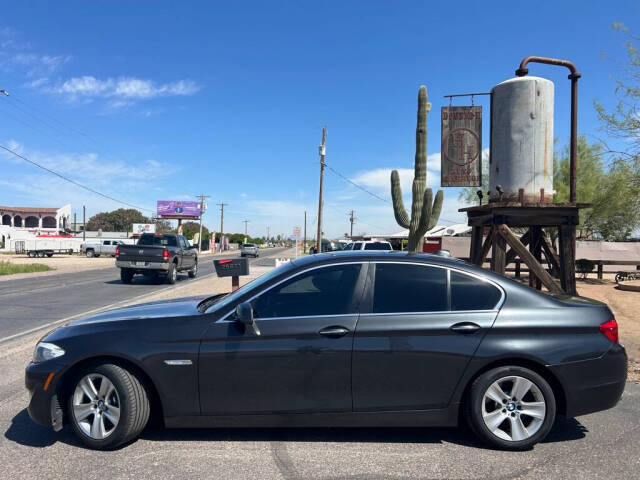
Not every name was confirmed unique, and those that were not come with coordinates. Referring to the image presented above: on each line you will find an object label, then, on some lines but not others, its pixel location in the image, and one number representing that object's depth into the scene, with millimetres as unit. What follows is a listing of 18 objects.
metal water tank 8977
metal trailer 42406
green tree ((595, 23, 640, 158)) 14058
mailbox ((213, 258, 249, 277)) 7453
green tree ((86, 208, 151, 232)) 111562
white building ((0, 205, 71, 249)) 88188
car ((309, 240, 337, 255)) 49806
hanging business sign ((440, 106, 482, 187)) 10492
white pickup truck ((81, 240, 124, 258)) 48688
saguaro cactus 13336
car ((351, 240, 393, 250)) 23062
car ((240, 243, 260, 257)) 51000
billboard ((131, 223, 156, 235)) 73406
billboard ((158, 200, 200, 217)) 75112
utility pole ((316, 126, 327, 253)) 28631
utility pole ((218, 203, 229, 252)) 86081
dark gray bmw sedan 3428
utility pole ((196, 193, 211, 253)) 74188
